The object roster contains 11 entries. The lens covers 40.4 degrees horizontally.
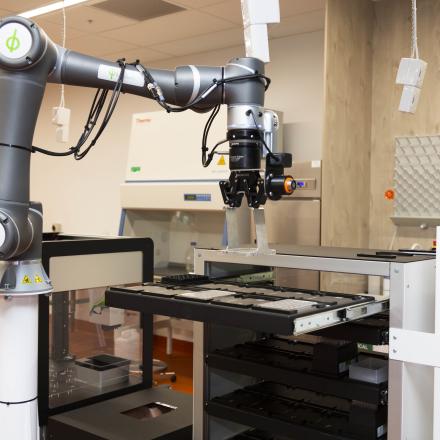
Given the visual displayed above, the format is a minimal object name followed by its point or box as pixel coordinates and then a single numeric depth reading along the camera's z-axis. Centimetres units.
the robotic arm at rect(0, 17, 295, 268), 109
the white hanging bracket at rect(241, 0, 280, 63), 133
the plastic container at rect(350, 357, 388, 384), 149
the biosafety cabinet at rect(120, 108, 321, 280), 365
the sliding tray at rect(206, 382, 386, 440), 148
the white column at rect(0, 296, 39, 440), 109
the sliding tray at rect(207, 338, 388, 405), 149
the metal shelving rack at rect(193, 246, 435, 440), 140
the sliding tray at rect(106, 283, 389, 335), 121
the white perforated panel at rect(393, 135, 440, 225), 369
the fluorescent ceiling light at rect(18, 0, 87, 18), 390
